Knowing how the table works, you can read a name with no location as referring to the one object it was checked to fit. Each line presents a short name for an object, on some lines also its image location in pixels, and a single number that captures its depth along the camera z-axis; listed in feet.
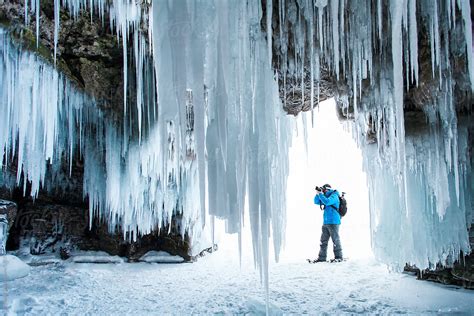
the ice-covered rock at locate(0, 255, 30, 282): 22.86
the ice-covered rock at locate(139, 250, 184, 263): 31.06
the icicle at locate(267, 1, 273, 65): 11.27
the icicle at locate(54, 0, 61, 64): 11.77
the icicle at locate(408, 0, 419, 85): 9.80
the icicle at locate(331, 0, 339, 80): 10.36
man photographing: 25.77
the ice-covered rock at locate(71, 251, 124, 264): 30.25
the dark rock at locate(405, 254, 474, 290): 18.35
